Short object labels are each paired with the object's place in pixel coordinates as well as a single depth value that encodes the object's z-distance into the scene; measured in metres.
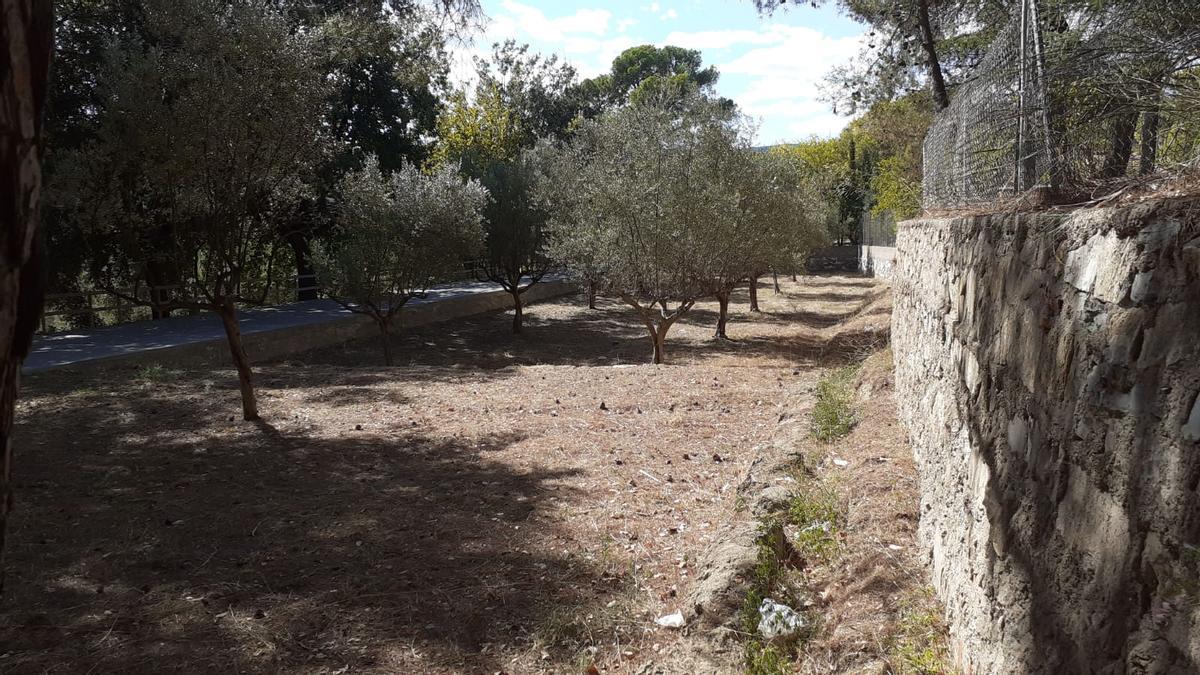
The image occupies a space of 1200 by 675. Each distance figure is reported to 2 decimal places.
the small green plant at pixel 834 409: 6.93
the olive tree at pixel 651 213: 14.64
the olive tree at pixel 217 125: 7.34
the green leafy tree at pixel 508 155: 21.88
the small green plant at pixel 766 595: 3.53
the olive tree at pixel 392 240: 16.22
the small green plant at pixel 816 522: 4.55
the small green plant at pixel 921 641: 2.95
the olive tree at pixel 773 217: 16.78
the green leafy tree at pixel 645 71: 65.62
